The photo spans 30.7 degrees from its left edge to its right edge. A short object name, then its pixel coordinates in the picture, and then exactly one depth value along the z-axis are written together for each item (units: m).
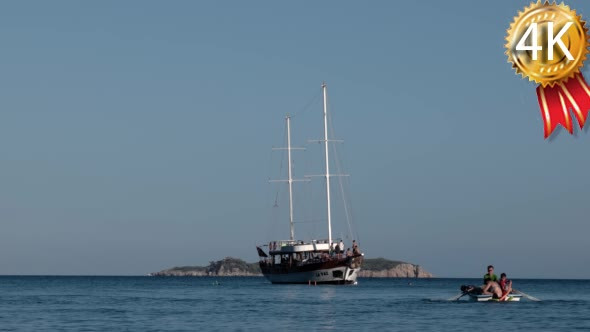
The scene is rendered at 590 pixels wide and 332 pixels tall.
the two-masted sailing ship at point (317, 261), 149.12
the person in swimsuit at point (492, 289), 86.00
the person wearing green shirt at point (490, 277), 84.96
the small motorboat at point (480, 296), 86.12
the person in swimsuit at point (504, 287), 85.19
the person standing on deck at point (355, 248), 147.62
